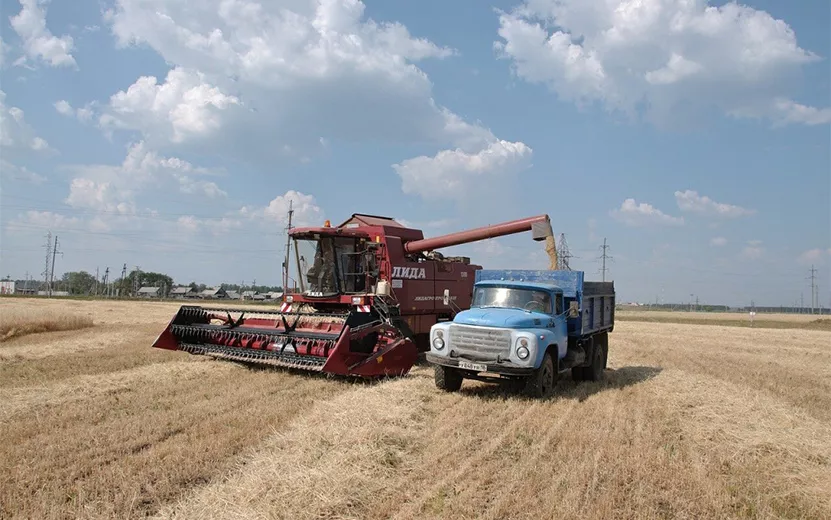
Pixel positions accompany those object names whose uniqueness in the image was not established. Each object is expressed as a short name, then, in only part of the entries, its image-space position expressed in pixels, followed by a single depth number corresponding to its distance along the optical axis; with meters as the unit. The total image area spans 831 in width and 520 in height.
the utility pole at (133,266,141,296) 115.45
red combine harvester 10.62
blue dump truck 8.95
